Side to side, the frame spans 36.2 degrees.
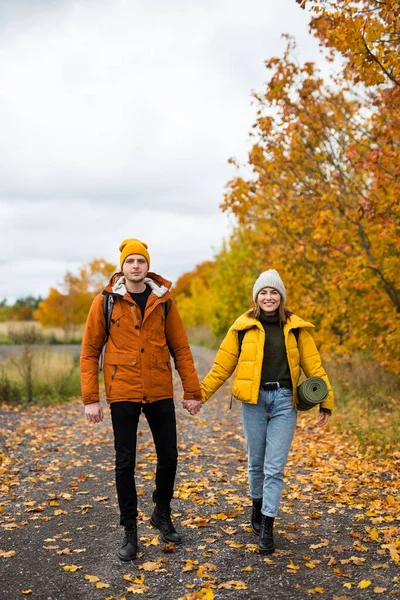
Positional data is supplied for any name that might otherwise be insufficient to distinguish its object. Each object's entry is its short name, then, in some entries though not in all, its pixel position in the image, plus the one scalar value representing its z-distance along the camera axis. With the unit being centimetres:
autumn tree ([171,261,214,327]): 4981
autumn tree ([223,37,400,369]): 1073
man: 477
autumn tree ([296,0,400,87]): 665
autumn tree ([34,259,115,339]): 4731
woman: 484
